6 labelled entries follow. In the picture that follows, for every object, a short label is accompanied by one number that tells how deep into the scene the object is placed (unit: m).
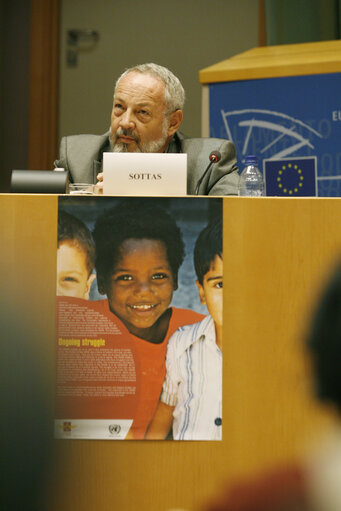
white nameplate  4.03
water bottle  4.59
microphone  4.32
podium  6.29
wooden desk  3.95
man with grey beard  5.04
